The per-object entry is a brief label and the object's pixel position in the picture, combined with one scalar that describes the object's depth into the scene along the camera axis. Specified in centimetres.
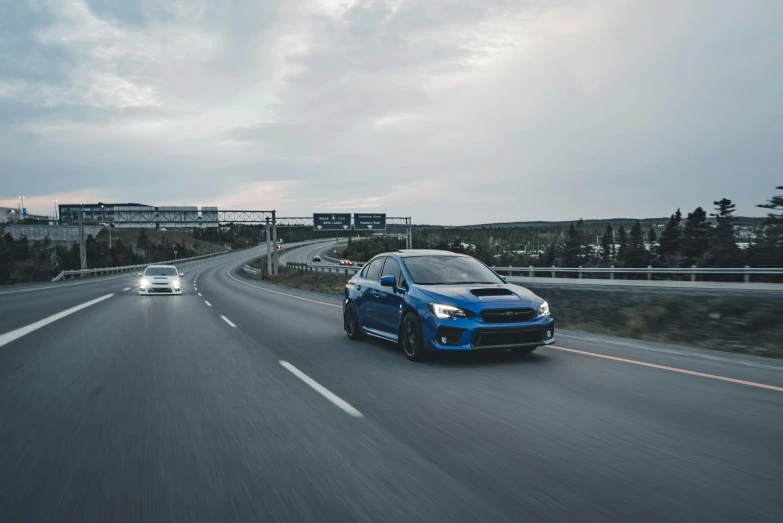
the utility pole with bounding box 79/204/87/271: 5995
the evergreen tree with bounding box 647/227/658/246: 12345
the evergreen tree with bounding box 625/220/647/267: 7972
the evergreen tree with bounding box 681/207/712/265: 7525
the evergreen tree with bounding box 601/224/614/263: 15348
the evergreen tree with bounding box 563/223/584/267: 11206
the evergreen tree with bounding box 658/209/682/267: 8951
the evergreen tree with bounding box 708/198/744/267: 5134
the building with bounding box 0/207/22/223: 19130
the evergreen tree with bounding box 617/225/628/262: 12426
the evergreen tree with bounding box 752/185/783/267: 4688
